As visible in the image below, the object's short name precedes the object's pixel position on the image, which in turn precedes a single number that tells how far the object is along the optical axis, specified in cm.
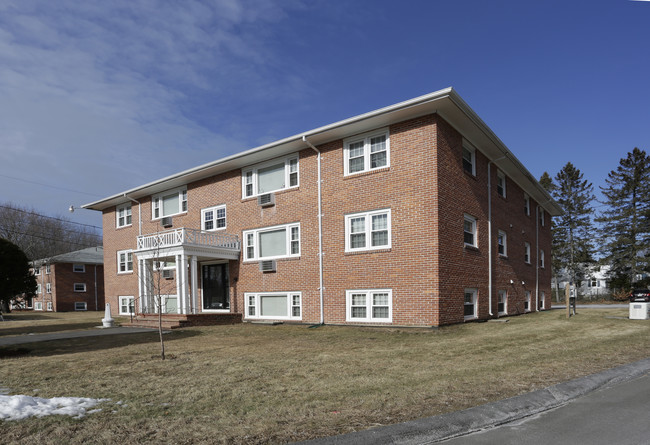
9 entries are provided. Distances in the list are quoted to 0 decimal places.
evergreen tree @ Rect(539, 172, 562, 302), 5222
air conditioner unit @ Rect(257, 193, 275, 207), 1833
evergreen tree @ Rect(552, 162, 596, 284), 5159
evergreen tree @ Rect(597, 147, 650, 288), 4669
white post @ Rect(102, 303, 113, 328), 1808
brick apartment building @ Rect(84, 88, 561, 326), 1417
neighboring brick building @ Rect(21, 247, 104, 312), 4119
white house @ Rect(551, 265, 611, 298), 5281
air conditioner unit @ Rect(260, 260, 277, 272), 1805
